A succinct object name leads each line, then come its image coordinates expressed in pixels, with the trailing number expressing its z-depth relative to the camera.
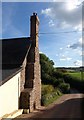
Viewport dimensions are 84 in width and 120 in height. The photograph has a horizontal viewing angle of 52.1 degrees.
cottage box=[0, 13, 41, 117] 7.15
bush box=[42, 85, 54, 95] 12.37
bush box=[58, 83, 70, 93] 17.47
